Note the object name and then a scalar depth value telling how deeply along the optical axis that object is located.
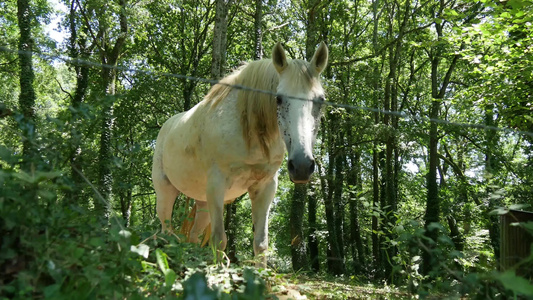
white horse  3.44
